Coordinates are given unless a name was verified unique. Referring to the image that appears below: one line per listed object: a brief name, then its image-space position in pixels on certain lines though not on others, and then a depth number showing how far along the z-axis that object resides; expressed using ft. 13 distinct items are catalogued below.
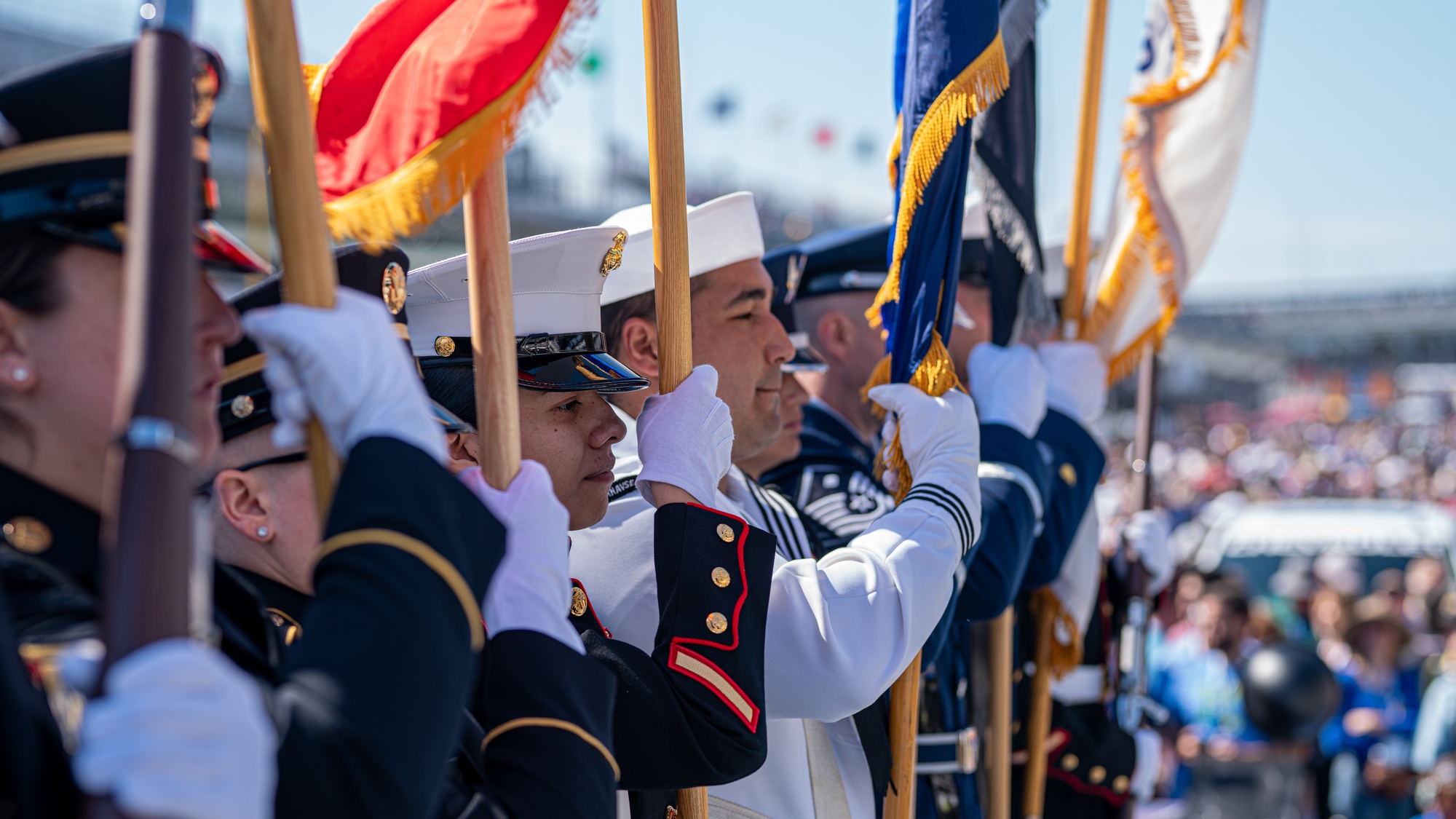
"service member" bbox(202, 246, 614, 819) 5.32
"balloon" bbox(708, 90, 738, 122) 114.83
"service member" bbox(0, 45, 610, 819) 4.28
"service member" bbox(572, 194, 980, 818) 7.87
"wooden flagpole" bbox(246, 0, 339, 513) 4.93
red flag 5.72
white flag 13.65
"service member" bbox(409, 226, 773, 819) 6.93
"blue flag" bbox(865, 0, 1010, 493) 9.41
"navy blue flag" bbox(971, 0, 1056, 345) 11.57
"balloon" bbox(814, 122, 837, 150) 131.64
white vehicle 34.73
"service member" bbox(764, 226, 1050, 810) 10.54
